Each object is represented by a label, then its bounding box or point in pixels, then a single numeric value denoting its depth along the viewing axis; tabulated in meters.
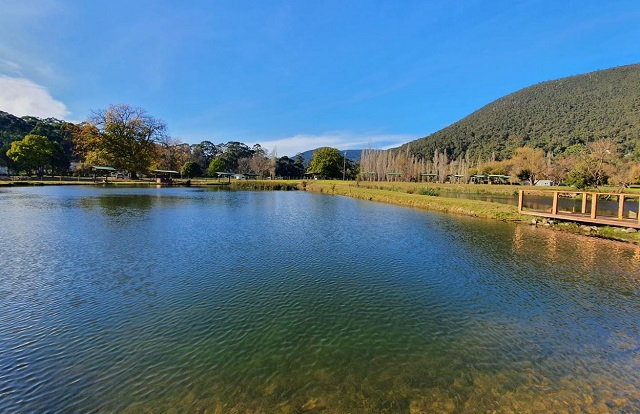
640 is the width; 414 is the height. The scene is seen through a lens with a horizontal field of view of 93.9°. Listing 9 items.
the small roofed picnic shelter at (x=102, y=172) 66.10
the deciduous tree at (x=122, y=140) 54.22
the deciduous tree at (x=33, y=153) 54.12
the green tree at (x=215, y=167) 83.88
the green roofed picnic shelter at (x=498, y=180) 77.24
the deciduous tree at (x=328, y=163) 81.56
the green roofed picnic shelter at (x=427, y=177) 85.41
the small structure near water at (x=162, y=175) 55.31
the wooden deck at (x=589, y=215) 15.85
